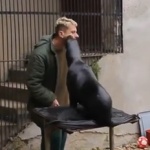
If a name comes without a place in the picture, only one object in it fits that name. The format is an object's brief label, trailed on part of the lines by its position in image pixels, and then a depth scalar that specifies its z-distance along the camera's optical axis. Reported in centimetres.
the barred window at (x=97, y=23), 639
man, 434
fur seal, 338
